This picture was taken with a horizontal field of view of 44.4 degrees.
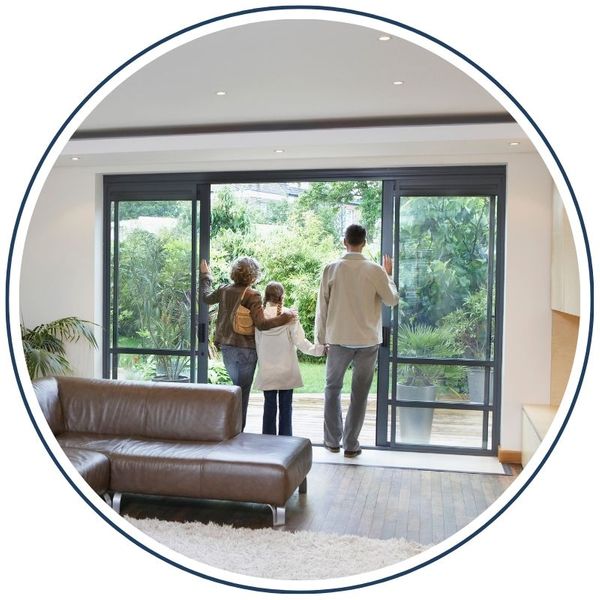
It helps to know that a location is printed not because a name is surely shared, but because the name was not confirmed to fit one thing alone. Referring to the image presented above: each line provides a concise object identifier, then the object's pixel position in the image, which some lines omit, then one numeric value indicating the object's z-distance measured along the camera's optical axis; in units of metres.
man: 5.33
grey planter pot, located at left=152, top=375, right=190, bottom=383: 6.11
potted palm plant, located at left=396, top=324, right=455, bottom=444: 5.57
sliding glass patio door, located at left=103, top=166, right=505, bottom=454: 5.49
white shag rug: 3.21
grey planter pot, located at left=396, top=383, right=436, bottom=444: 5.60
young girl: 5.14
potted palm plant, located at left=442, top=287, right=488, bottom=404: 5.50
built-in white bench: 4.45
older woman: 5.20
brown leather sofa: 3.79
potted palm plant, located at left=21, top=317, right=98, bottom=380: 5.75
